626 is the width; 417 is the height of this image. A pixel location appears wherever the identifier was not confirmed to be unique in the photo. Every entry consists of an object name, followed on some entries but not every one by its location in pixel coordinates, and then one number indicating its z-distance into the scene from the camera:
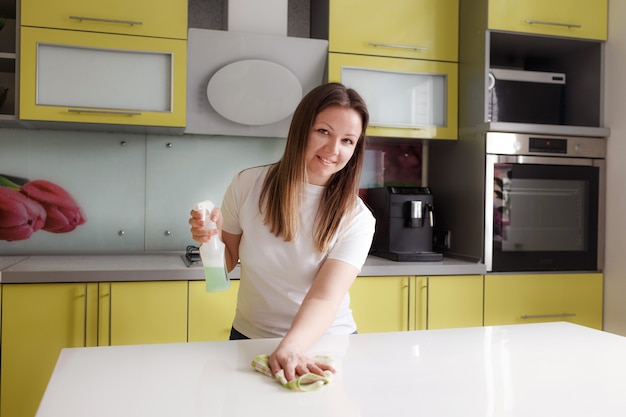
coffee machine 2.58
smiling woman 1.40
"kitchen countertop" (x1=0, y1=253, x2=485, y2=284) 2.03
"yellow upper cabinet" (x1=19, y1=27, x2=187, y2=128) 2.26
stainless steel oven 2.55
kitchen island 0.84
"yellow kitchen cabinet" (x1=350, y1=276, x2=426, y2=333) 2.32
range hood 2.44
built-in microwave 2.69
